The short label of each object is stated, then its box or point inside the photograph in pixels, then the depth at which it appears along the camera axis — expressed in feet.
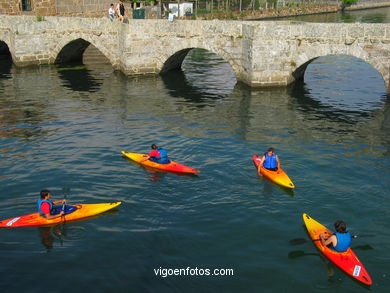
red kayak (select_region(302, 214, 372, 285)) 35.83
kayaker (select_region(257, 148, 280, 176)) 53.93
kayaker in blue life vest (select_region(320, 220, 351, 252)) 37.76
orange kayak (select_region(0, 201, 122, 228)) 43.88
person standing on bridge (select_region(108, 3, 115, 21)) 106.73
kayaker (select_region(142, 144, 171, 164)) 56.65
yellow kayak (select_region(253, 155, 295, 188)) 50.99
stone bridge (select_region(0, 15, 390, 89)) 82.17
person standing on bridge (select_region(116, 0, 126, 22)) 103.58
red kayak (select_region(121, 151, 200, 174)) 54.99
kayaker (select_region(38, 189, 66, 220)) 43.60
